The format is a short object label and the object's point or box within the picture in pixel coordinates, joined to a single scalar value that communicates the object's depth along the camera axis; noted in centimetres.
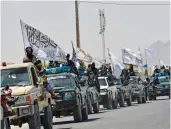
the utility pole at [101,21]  6982
